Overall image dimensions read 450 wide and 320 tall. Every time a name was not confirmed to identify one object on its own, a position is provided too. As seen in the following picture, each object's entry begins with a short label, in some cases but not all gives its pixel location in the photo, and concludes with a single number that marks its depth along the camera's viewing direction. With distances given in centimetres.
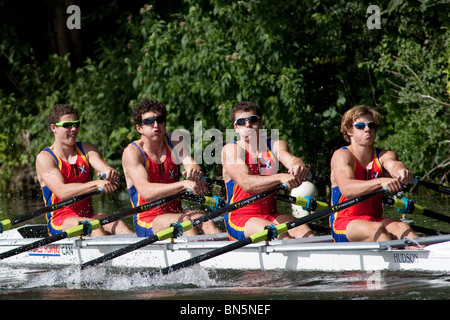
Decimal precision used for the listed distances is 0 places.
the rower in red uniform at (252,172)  1382
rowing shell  1249
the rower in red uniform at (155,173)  1469
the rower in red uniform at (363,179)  1278
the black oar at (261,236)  1301
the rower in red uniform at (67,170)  1569
